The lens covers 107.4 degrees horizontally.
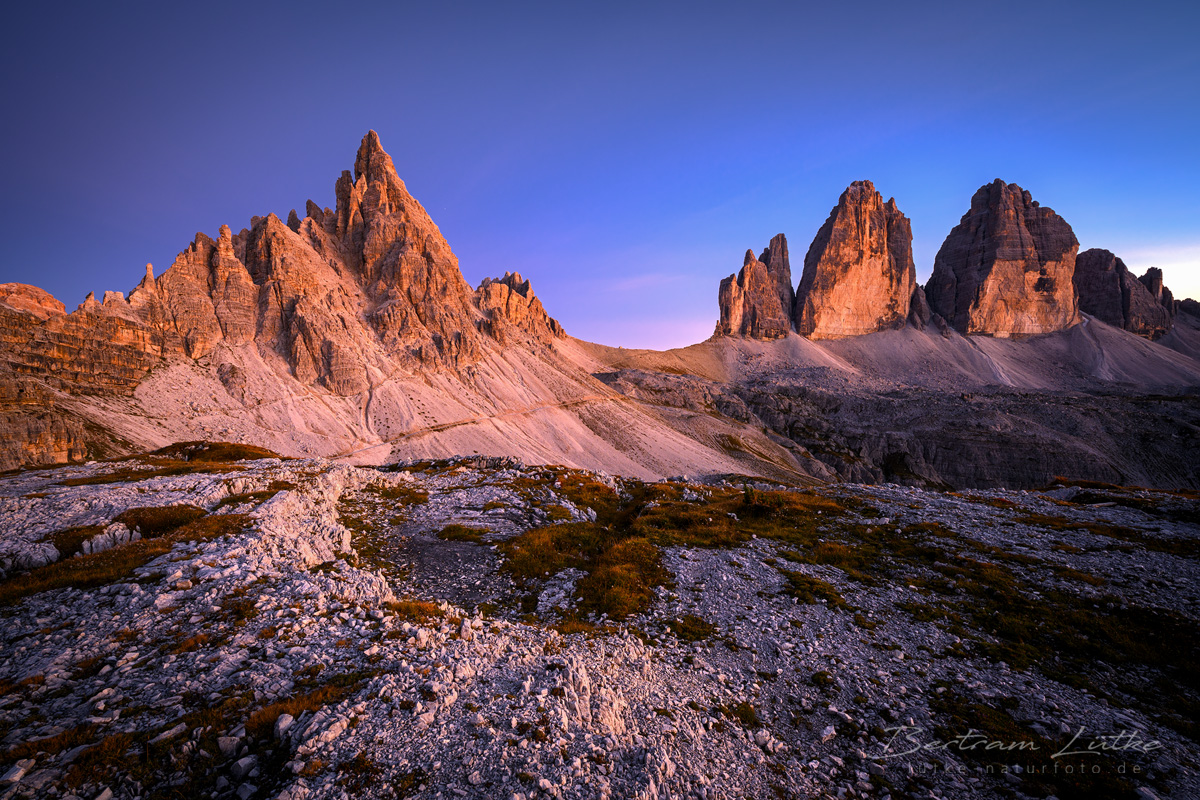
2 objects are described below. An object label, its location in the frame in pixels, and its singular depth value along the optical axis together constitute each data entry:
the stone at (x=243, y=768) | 7.77
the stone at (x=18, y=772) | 7.06
